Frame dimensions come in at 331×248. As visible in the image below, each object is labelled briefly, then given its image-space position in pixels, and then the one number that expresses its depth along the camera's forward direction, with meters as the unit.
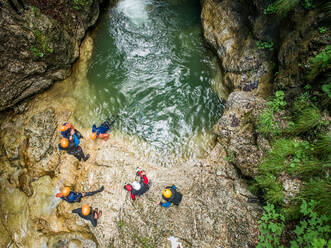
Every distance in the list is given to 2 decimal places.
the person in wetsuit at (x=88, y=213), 5.81
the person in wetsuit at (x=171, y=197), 5.30
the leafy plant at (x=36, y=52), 7.17
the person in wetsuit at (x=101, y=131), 7.18
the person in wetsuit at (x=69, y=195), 6.16
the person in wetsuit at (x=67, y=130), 7.00
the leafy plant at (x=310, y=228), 3.09
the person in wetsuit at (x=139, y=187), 5.73
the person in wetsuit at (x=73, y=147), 6.77
